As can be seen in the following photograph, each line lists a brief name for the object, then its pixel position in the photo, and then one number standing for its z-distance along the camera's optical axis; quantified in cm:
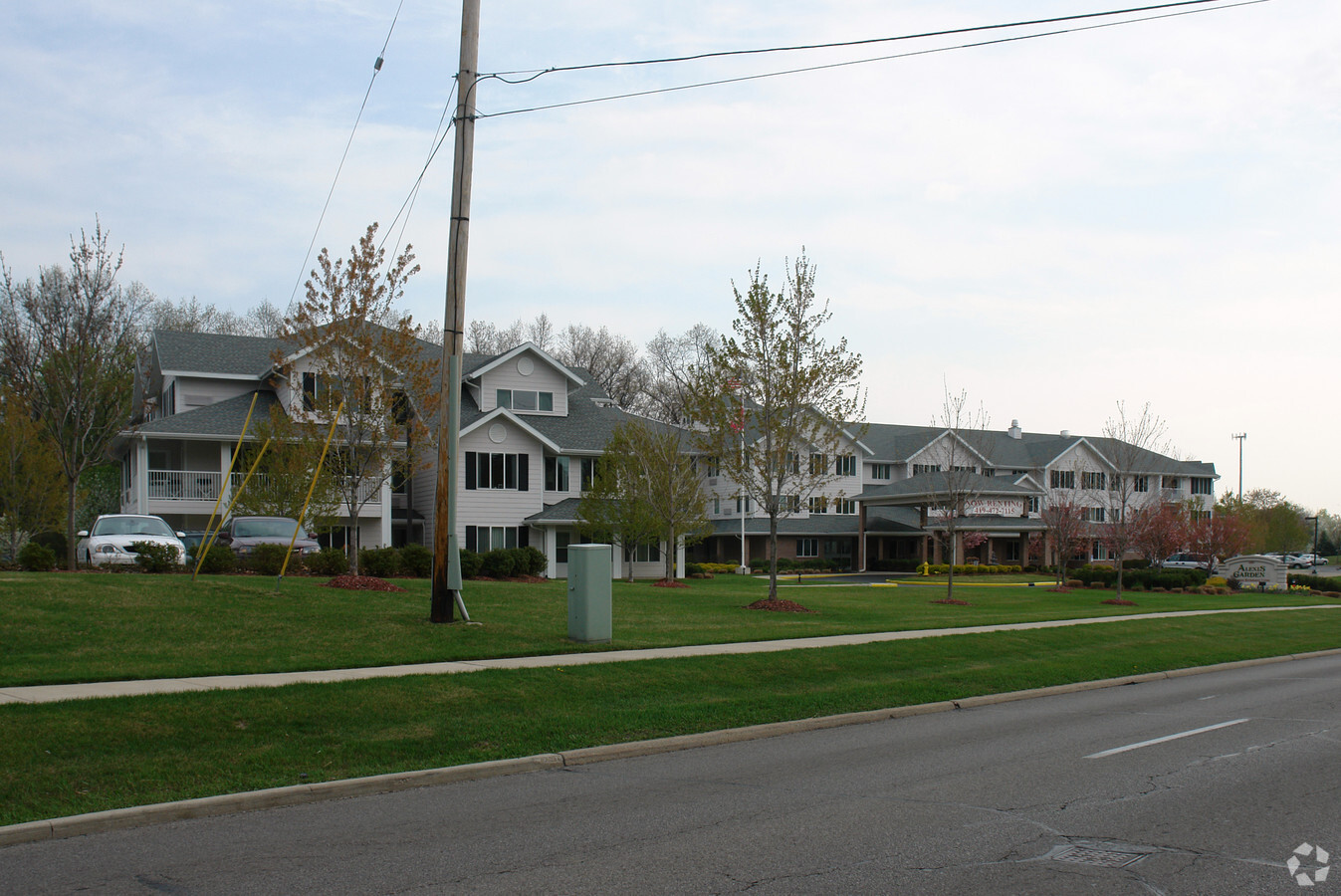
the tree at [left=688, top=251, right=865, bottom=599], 2373
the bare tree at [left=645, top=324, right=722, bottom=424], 7045
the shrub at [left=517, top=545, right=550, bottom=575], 3609
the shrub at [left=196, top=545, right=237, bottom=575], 2467
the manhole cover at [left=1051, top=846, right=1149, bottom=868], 645
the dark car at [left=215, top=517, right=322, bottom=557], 2694
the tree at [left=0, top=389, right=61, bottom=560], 3048
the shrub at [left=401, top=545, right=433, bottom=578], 2916
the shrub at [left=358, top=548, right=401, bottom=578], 2889
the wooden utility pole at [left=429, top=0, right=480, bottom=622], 1614
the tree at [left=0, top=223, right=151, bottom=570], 2205
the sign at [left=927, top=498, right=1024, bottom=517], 5975
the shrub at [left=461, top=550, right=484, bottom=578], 3322
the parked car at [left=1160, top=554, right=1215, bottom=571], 6518
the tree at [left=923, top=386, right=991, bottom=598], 3328
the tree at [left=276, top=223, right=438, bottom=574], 2242
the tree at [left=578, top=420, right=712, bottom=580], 3788
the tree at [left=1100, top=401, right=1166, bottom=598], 3622
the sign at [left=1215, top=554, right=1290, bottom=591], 4372
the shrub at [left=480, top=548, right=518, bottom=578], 3488
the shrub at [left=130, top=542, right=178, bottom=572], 2303
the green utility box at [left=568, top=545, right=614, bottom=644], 1576
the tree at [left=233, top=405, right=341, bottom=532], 2845
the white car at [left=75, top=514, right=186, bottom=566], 2473
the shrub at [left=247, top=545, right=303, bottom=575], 2528
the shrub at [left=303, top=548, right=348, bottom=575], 2723
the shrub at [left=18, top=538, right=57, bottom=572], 2267
